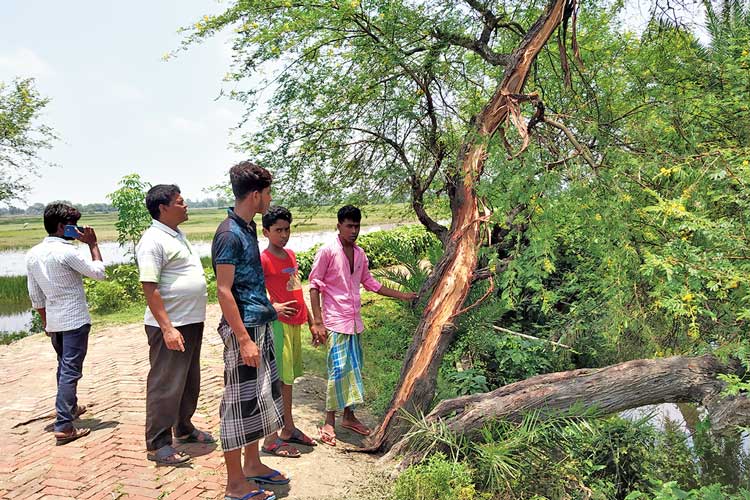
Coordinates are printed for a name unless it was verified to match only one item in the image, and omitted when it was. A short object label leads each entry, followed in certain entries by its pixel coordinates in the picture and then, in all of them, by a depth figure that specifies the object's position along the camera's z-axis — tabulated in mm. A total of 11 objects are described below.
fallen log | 4008
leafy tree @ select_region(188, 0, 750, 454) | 3656
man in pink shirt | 4492
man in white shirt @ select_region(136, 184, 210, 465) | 3963
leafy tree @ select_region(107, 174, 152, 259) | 12508
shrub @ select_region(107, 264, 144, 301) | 12250
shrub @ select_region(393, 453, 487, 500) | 3631
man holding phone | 4492
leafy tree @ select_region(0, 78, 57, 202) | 17172
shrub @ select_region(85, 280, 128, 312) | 11438
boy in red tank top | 4105
